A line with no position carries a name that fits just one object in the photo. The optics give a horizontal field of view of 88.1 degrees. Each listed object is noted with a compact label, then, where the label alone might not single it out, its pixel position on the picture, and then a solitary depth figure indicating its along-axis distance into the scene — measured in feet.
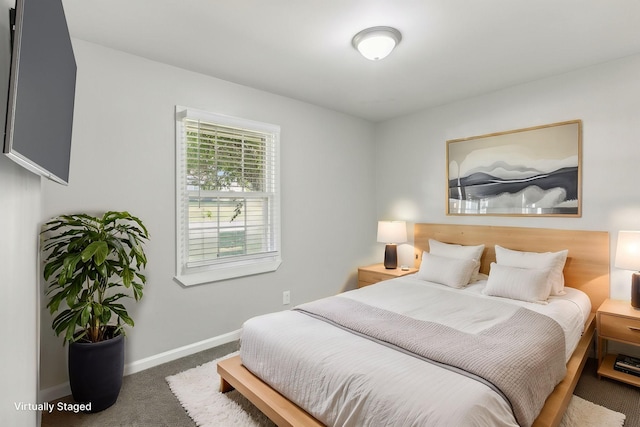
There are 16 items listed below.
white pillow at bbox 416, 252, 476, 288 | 10.09
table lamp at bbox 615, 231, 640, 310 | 7.95
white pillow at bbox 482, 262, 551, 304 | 8.45
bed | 4.50
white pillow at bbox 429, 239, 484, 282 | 10.90
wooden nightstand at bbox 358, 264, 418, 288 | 12.30
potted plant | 6.50
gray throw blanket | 4.94
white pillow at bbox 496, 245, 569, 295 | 8.95
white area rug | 6.40
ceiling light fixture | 7.22
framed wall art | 9.71
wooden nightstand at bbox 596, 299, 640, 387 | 7.59
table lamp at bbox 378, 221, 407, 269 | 12.96
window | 9.35
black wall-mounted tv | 2.66
